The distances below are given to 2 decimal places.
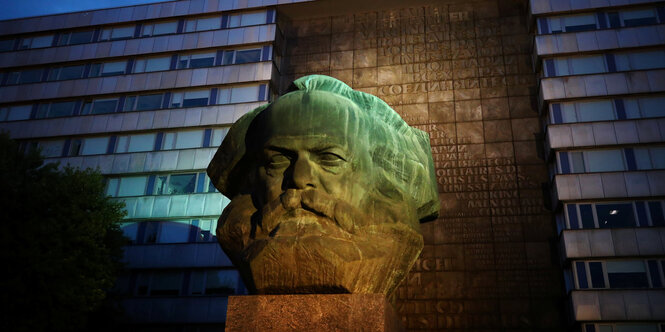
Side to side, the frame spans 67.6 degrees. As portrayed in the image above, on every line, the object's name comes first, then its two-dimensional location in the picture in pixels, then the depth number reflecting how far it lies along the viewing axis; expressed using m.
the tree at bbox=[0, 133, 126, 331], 13.37
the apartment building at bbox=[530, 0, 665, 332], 18.12
